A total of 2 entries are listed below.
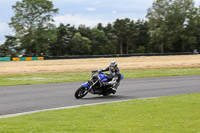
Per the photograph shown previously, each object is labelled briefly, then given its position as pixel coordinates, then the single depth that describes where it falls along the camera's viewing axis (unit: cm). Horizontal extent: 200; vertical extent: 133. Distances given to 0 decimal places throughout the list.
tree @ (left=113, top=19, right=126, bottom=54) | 10762
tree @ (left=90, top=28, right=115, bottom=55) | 10175
